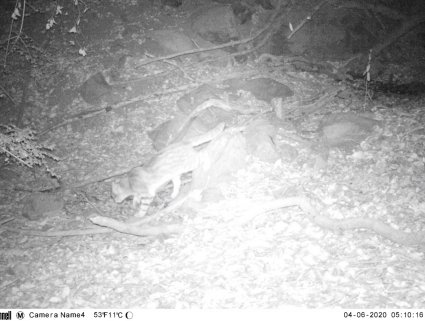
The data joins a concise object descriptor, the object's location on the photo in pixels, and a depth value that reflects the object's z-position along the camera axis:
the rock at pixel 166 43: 9.96
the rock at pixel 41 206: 6.33
